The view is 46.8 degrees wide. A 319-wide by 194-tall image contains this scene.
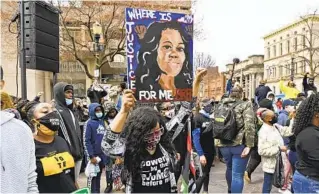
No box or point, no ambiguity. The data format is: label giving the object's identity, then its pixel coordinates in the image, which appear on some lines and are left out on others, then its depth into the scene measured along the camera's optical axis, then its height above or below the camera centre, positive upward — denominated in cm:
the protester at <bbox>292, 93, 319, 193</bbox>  349 -49
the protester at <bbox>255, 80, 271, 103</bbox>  1004 +9
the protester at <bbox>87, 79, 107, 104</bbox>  855 +6
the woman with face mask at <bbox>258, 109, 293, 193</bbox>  566 -76
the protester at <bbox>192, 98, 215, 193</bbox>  601 -82
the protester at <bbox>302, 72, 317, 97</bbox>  1094 +30
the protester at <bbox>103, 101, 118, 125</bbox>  688 -31
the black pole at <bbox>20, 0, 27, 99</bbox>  519 +52
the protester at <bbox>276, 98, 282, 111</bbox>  1114 -28
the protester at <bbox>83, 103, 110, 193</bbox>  576 -68
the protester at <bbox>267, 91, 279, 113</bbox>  987 +0
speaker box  524 +88
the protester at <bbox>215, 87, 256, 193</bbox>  533 -71
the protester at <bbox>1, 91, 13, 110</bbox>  263 -4
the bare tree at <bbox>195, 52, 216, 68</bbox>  4250 +409
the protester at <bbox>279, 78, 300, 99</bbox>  1087 +15
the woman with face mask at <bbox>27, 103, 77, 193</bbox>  312 -52
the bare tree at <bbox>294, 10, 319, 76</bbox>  4030 +730
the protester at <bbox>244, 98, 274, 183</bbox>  734 -137
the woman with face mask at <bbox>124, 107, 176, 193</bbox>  288 -50
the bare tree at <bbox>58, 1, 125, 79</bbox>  1955 +397
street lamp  1301 +221
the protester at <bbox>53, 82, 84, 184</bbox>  442 -30
